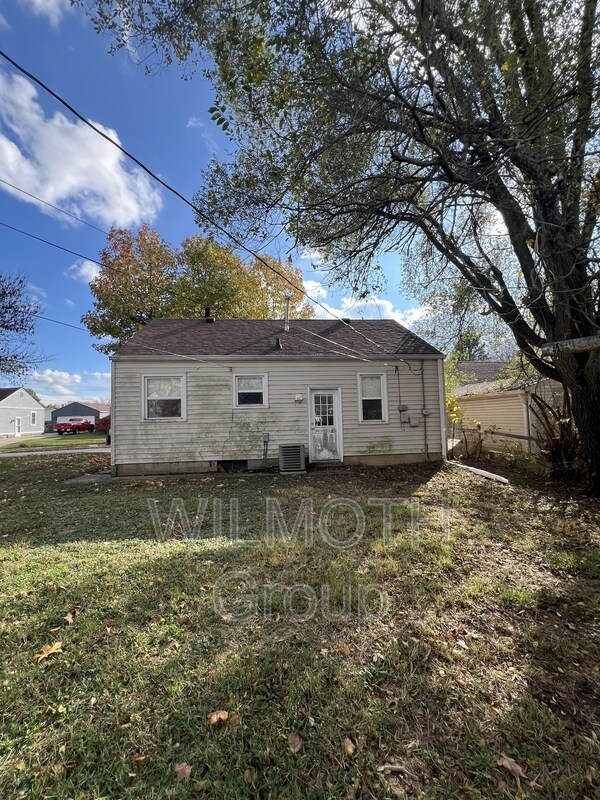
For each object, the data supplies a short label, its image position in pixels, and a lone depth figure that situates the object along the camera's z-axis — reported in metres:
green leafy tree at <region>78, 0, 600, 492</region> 3.47
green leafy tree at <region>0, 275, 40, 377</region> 14.59
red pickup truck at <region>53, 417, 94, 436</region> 32.72
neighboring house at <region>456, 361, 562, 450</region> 11.90
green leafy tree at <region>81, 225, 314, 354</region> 19.47
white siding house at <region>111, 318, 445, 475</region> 9.34
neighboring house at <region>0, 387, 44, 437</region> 34.81
